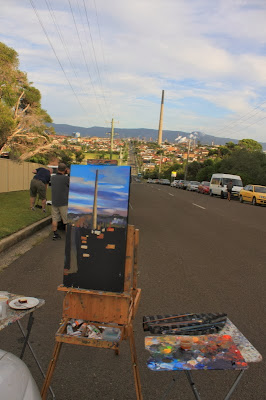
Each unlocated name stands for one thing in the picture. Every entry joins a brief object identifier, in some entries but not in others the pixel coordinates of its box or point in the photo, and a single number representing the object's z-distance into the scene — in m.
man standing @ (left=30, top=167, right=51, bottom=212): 12.20
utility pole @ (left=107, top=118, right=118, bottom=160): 74.44
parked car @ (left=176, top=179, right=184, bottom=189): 60.38
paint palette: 2.35
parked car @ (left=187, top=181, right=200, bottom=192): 48.75
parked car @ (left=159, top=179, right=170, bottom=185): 81.61
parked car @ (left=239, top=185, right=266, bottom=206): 25.53
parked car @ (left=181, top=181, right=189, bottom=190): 57.12
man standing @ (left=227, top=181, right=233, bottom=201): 28.59
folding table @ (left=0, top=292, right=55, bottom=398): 2.67
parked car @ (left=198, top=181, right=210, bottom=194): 40.82
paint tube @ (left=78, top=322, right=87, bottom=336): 2.92
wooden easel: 3.06
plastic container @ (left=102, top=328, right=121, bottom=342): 2.90
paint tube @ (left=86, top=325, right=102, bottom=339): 2.92
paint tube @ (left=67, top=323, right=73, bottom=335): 2.94
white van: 32.91
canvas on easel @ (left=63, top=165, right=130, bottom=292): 3.12
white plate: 2.88
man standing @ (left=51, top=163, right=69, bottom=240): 8.48
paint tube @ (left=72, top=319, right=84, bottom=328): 3.04
